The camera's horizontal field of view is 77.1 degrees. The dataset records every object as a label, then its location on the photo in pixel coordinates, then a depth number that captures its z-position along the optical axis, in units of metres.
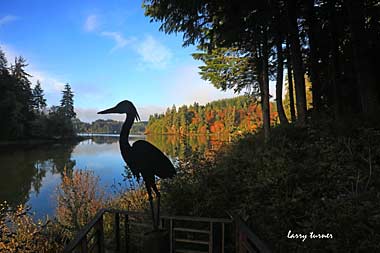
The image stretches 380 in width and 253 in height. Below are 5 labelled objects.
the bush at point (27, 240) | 3.33
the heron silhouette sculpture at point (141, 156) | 2.21
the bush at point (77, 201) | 6.16
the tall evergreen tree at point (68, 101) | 53.57
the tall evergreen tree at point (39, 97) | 46.11
